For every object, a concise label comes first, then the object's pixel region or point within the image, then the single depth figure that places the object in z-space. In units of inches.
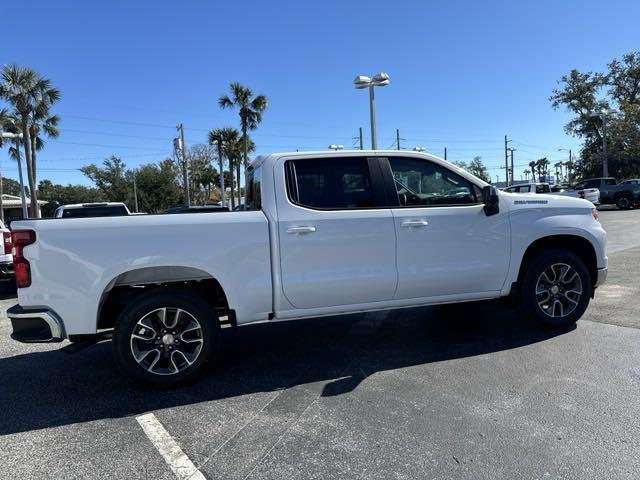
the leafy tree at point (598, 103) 1766.7
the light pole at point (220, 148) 1867.6
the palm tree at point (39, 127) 1250.6
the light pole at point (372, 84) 782.5
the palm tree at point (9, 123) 1362.0
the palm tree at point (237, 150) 1941.4
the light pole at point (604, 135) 1452.6
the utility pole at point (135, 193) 2689.2
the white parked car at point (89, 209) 382.9
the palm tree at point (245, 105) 1456.7
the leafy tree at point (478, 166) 3315.0
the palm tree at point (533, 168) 5095.0
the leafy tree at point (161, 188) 2783.0
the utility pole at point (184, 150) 1645.7
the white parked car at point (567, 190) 975.6
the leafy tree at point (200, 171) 2657.5
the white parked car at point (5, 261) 338.6
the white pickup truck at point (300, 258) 156.6
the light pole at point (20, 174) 1453.0
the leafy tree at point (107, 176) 3053.6
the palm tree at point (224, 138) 1935.3
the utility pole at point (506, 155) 3055.6
